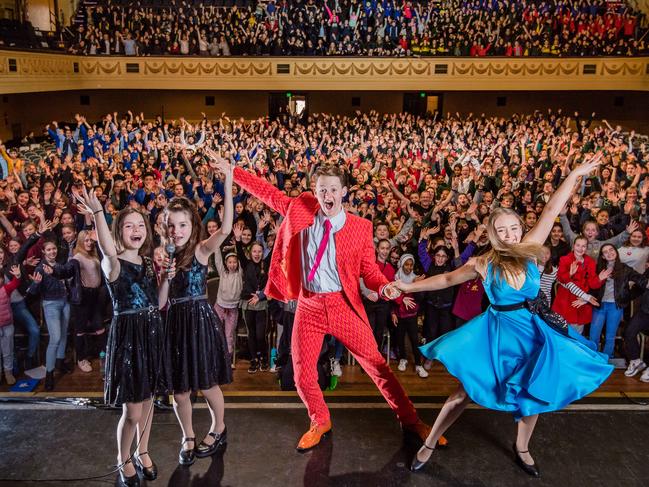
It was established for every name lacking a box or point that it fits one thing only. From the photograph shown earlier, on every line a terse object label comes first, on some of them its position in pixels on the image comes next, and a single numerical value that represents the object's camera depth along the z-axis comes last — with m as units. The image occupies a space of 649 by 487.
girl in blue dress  3.51
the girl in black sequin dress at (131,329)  3.50
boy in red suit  3.99
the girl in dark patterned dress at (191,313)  3.68
